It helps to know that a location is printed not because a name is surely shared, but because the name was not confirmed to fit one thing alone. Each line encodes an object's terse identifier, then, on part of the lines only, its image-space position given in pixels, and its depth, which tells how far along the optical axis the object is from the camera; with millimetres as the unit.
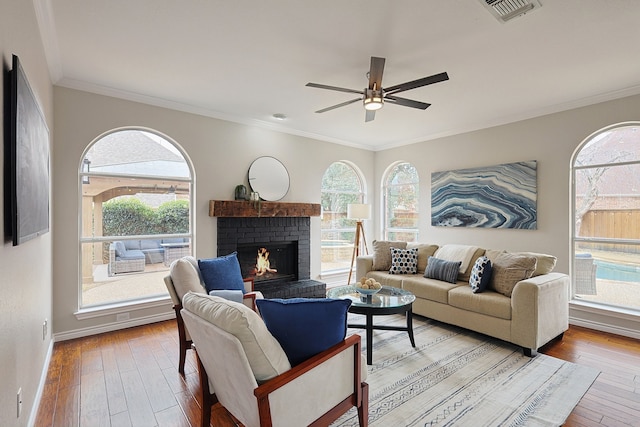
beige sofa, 3025
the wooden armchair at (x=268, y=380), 1458
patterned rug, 2119
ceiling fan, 2475
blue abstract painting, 4305
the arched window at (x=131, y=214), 3619
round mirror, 4730
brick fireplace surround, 4383
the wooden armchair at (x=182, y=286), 2596
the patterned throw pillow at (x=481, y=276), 3490
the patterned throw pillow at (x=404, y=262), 4438
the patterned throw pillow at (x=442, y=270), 3930
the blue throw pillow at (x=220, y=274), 2910
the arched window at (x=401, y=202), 5910
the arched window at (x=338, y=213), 5809
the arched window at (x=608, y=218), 3609
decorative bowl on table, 3178
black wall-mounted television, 1461
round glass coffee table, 2914
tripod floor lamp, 5457
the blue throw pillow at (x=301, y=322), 1618
